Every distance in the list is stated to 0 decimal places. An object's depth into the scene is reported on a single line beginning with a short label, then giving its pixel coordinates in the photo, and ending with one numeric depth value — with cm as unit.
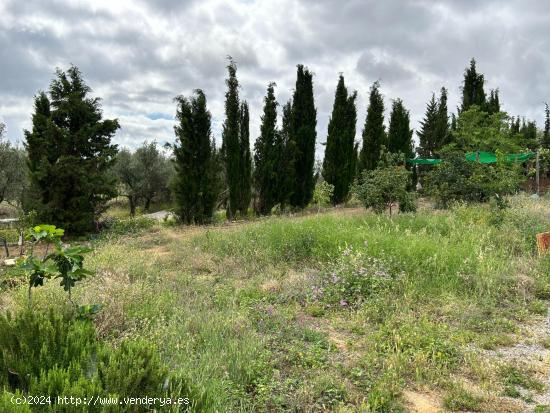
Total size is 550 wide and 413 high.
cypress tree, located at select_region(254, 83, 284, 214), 1691
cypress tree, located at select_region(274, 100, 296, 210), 1708
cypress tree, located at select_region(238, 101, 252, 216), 1634
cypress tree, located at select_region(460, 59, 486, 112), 2350
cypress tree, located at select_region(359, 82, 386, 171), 2016
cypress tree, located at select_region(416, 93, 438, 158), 2544
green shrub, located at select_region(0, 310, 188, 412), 175
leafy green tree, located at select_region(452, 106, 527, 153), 1748
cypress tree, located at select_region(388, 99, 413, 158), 2134
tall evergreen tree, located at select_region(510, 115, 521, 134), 3064
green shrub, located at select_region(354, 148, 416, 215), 1052
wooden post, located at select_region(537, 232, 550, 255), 632
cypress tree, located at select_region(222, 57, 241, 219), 1611
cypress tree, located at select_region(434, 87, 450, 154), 2511
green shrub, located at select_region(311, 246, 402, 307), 487
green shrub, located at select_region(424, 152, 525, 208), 1107
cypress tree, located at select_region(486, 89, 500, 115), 2402
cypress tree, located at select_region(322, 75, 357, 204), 1906
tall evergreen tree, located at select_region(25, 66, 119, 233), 1150
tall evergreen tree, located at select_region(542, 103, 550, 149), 3081
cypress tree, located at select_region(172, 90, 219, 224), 1438
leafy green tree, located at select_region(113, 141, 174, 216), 2291
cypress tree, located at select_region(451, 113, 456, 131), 2537
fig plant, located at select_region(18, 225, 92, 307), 262
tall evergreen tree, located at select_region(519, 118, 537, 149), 3096
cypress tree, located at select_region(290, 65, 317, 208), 1798
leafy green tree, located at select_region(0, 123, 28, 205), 1744
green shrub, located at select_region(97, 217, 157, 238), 1231
